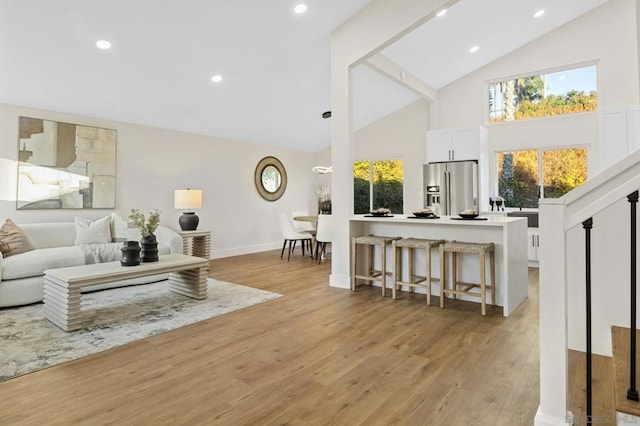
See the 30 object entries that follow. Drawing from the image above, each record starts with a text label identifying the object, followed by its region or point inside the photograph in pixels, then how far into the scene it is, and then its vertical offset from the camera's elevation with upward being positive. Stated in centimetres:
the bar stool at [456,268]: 342 -52
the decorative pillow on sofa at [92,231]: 470 -18
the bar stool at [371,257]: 415 -48
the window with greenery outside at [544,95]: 595 +221
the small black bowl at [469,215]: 380 +4
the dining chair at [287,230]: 673 -22
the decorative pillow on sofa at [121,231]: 503 -19
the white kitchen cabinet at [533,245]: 575 -43
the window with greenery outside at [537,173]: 598 +80
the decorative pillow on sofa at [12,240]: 395 -26
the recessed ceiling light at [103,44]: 388 +193
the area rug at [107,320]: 252 -94
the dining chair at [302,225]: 762 -15
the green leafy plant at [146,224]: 372 -5
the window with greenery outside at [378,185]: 785 +77
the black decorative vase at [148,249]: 375 -33
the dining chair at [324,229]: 616 -19
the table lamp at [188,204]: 568 +23
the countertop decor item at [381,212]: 454 +8
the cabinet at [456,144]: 632 +140
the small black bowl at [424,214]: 413 +6
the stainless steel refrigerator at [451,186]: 625 +59
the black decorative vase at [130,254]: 352 -36
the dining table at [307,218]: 693 +0
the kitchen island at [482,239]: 349 -22
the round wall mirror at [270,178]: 773 +90
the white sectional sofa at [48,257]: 362 -45
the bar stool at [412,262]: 377 -51
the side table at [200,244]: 574 -44
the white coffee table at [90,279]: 300 -57
